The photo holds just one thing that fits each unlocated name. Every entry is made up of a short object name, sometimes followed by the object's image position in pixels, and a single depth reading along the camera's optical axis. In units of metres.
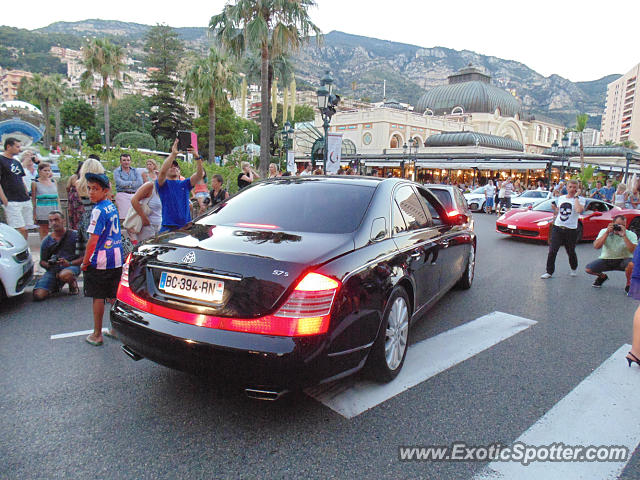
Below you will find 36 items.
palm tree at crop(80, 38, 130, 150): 36.38
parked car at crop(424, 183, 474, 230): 7.59
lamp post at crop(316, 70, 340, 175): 14.19
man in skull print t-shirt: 7.04
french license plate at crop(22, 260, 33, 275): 5.02
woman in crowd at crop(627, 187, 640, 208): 13.52
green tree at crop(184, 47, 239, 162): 30.98
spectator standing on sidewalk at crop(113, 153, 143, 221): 7.34
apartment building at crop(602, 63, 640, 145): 131.00
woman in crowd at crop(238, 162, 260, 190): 8.76
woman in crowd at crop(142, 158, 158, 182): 7.19
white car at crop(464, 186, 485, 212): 23.09
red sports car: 11.17
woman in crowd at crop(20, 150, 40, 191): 8.37
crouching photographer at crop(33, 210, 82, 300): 5.35
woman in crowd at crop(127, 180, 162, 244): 4.93
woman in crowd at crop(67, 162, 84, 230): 7.31
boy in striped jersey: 3.69
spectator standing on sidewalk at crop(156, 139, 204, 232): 5.30
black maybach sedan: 2.34
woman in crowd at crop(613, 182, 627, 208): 14.38
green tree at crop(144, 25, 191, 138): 59.69
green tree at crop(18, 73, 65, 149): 57.56
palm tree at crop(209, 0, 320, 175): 17.84
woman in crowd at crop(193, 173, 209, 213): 8.55
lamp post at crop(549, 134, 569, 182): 29.70
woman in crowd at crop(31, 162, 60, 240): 7.48
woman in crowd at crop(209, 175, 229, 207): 7.56
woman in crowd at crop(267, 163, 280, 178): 10.04
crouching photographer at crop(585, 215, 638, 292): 6.14
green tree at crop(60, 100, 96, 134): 70.69
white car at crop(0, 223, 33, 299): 4.73
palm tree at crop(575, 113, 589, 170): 39.51
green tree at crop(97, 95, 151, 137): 68.44
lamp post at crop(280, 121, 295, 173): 25.56
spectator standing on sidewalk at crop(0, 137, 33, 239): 6.60
